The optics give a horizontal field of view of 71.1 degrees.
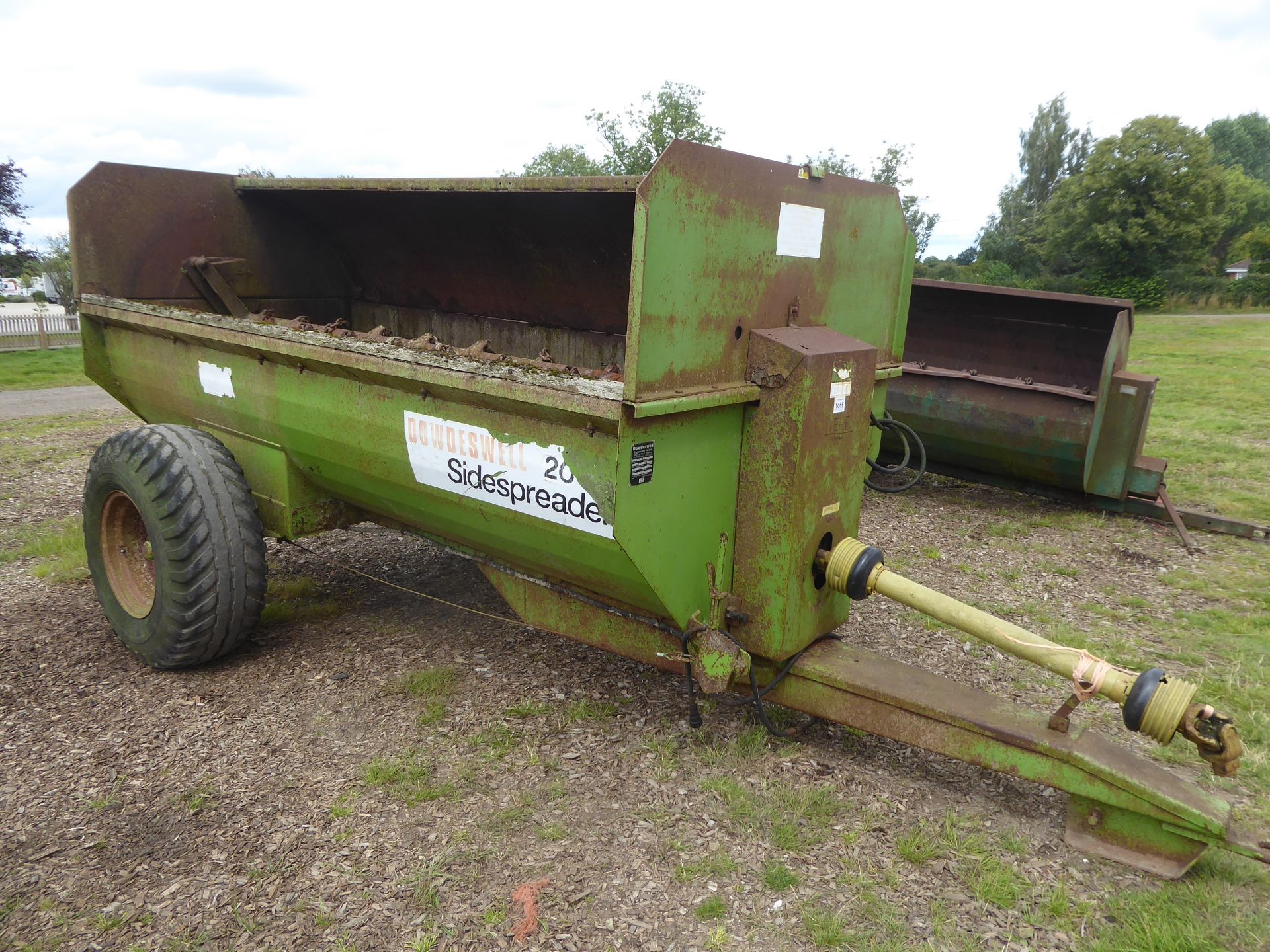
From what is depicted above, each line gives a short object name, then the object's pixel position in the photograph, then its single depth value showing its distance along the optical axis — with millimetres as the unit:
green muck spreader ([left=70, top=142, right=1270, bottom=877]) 2414
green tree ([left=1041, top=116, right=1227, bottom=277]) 27125
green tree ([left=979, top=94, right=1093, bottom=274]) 44438
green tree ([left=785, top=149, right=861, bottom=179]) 32531
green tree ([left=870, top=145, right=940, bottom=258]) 32312
